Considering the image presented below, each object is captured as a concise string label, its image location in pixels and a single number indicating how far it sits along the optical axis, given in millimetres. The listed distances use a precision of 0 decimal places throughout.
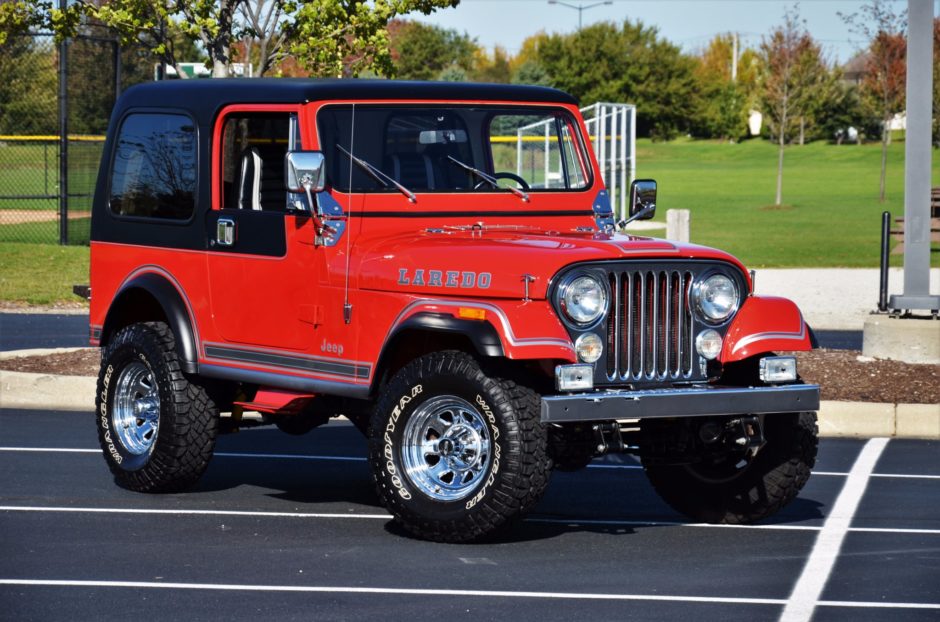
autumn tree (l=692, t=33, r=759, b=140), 101750
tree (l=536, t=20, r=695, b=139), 104188
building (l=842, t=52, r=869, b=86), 138950
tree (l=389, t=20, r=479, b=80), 107669
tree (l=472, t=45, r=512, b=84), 119625
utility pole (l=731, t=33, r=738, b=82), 122750
